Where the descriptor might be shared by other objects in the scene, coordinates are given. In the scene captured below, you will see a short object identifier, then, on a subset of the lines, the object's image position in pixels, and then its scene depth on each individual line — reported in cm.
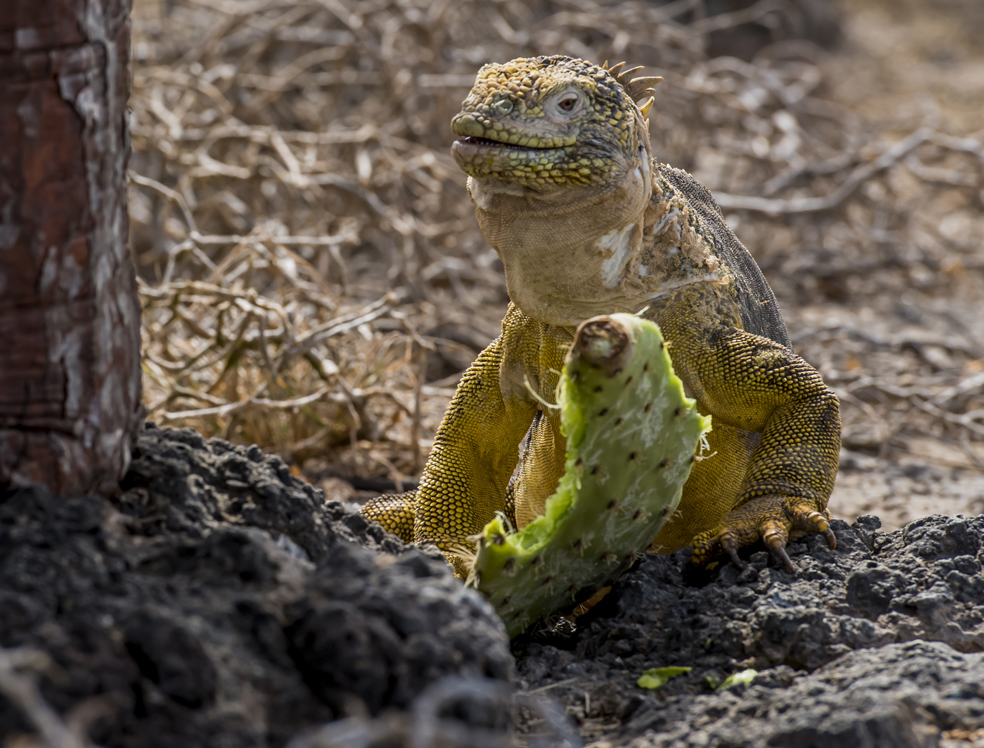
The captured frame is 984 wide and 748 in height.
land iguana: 597
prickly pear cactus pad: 487
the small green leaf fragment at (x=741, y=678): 489
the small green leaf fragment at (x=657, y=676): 507
